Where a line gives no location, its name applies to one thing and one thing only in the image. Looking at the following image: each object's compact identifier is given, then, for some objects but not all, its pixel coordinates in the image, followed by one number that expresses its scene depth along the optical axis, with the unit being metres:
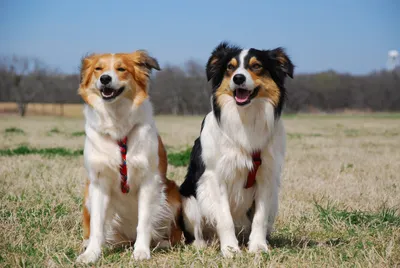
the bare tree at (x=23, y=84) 53.88
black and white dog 4.46
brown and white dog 4.31
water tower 72.51
